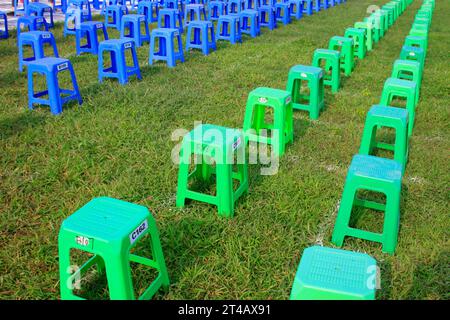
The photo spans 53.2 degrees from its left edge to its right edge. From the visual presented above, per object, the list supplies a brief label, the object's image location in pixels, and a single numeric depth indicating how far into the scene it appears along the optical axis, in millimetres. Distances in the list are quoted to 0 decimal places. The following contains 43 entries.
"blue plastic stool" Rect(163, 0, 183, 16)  13266
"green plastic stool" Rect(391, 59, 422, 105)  6297
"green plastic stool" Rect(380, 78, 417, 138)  5242
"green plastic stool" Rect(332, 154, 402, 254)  3170
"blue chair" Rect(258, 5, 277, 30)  13000
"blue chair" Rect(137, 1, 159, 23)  12508
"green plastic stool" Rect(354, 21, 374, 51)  10142
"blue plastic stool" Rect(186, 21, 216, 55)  9124
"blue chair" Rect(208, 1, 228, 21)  12656
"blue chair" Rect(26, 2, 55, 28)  10914
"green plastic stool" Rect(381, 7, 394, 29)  13227
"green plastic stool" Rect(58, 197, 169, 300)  2385
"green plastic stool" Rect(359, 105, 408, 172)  4242
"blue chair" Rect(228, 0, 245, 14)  13445
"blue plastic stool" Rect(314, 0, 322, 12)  17453
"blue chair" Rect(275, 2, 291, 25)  13922
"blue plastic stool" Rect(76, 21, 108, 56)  8812
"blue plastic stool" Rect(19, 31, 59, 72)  7371
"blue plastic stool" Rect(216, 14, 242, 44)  10328
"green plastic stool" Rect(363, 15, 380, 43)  10902
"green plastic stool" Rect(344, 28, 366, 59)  9102
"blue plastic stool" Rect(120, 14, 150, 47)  9617
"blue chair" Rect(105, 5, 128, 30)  11461
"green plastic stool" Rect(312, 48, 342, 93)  6895
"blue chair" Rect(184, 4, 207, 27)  11919
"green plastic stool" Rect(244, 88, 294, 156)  4605
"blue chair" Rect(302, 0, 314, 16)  16306
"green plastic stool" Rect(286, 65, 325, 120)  5668
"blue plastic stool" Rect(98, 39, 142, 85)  6867
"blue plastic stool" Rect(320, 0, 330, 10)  18469
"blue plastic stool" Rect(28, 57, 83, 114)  5637
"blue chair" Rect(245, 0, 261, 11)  14220
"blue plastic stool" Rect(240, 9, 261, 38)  11414
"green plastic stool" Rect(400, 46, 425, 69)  7480
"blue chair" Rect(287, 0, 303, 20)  15003
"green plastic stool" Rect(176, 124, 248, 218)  3493
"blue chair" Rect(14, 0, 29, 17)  12789
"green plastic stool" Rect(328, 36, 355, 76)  8008
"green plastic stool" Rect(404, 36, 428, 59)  8289
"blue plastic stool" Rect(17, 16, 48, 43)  9516
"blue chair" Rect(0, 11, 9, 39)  9977
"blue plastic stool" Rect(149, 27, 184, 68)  8047
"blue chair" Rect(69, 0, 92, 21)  12018
